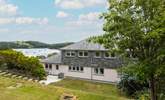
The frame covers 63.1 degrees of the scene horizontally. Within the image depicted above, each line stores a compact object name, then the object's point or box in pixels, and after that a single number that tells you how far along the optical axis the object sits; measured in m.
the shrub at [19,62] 17.37
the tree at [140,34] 5.73
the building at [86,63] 20.45
